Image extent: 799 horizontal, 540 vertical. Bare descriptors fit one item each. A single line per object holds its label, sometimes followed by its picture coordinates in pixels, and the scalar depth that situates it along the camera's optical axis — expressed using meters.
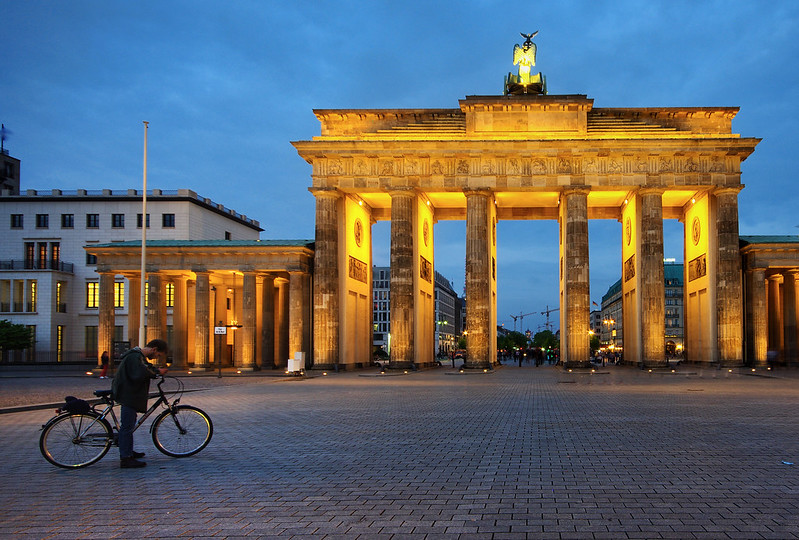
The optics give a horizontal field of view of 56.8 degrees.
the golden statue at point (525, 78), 58.34
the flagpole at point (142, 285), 35.06
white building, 71.31
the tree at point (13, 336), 62.59
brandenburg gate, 49.66
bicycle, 11.11
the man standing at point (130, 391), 11.15
